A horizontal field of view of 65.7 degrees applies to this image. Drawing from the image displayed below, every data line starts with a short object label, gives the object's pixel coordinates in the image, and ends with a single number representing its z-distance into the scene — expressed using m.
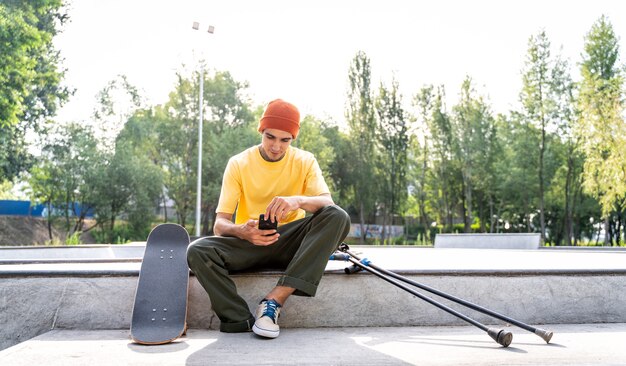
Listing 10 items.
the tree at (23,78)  13.10
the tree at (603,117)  19.23
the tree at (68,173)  26.61
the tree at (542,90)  27.27
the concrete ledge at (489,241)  10.61
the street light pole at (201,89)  19.84
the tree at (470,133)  32.81
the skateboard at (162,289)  2.62
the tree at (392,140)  32.25
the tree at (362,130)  31.95
